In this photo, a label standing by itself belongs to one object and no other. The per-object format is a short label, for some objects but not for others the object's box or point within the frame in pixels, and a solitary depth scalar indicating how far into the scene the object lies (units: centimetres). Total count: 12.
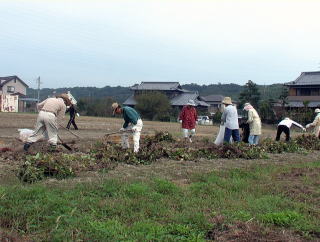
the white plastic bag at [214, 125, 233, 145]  1202
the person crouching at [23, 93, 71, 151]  939
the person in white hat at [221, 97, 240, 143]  1166
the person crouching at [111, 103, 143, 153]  977
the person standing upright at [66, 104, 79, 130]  1846
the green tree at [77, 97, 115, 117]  5131
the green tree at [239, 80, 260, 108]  4722
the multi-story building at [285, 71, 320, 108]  4347
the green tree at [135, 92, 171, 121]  4678
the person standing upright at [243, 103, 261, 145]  1278
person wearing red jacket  1364
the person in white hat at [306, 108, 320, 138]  1520
